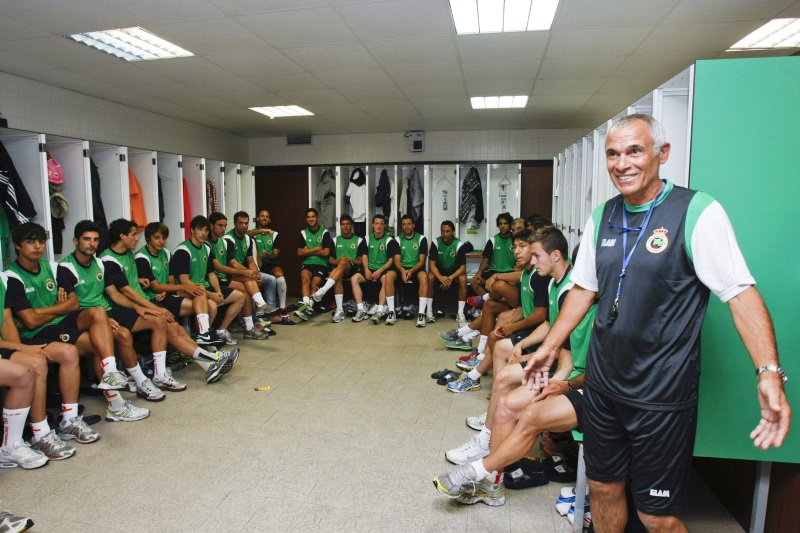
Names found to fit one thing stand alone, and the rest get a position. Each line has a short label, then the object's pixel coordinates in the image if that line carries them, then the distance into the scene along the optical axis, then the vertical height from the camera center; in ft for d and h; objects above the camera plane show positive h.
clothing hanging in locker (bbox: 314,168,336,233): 24.06 +0.48
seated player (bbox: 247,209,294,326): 20.11 -1.42
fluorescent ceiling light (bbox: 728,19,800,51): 10.45 +3.85
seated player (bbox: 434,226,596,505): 6.12 -2.57
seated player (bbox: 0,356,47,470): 7.91 -3.32
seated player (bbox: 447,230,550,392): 9.45 -2.20
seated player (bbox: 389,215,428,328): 19.65 -1.71
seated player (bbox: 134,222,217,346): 13.61 -2.22
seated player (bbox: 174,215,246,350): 14.73 -1.84
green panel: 5.41 +0.30
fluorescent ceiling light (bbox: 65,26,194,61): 11.20 +3.88
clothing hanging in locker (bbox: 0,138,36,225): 11.57 +0.32
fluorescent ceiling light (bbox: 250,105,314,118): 18.90 +3.80
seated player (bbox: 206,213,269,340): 16.37 -1.98
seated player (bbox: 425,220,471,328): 19.10 -2.10
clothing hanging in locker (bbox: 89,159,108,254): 14.57 +0.14
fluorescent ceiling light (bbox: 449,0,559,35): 9.41 +3.83
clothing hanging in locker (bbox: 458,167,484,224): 22.74 +0.69
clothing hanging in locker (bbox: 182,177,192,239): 18.12 -0.22
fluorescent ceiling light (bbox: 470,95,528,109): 17.19 +3.80
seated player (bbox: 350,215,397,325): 19.03 -2.38
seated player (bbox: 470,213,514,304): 18.57 -1.77
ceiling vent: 24.84 +3.47
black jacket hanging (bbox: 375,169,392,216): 23.72 +0.81
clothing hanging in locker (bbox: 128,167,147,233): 15.88 +0.22
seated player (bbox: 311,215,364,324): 19.38 -2.10
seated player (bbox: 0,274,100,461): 8.30 -3.13
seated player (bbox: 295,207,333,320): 20.01 -1.74
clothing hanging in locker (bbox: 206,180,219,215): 19.70 +0.40
